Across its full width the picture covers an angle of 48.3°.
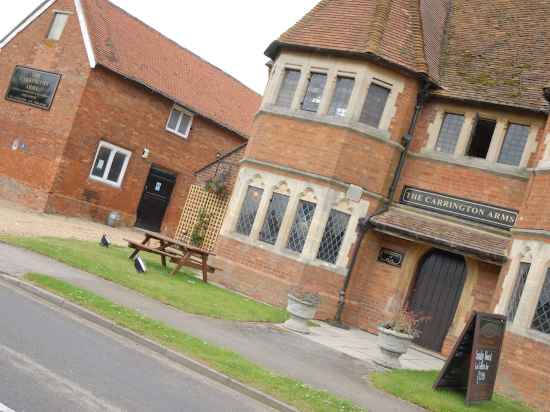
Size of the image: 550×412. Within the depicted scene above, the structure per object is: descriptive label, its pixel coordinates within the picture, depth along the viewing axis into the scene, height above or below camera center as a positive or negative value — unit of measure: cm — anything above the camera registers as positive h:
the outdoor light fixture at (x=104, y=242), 1736 -166
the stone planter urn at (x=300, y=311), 1259 -133
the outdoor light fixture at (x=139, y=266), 1412 -163
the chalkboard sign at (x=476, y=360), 977 -95
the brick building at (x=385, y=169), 1491 +248
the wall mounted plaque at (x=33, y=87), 2411 +270
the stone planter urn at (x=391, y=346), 1108 -128
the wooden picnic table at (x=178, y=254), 1458 -125
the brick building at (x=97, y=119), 2348 +248
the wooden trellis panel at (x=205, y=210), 2019 +0
